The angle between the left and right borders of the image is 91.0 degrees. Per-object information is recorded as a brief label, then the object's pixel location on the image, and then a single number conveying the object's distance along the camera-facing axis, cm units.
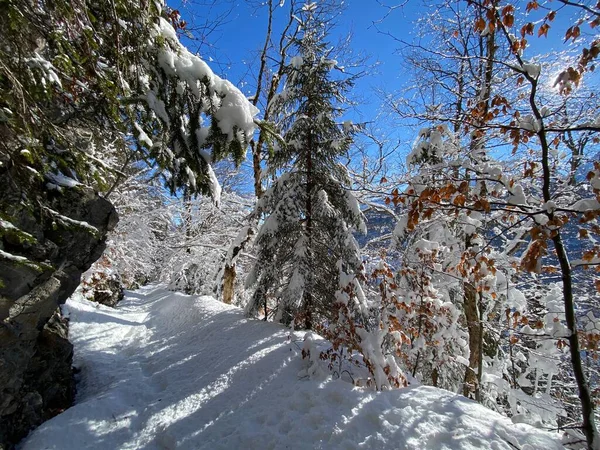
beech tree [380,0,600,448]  206
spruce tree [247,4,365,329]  631
